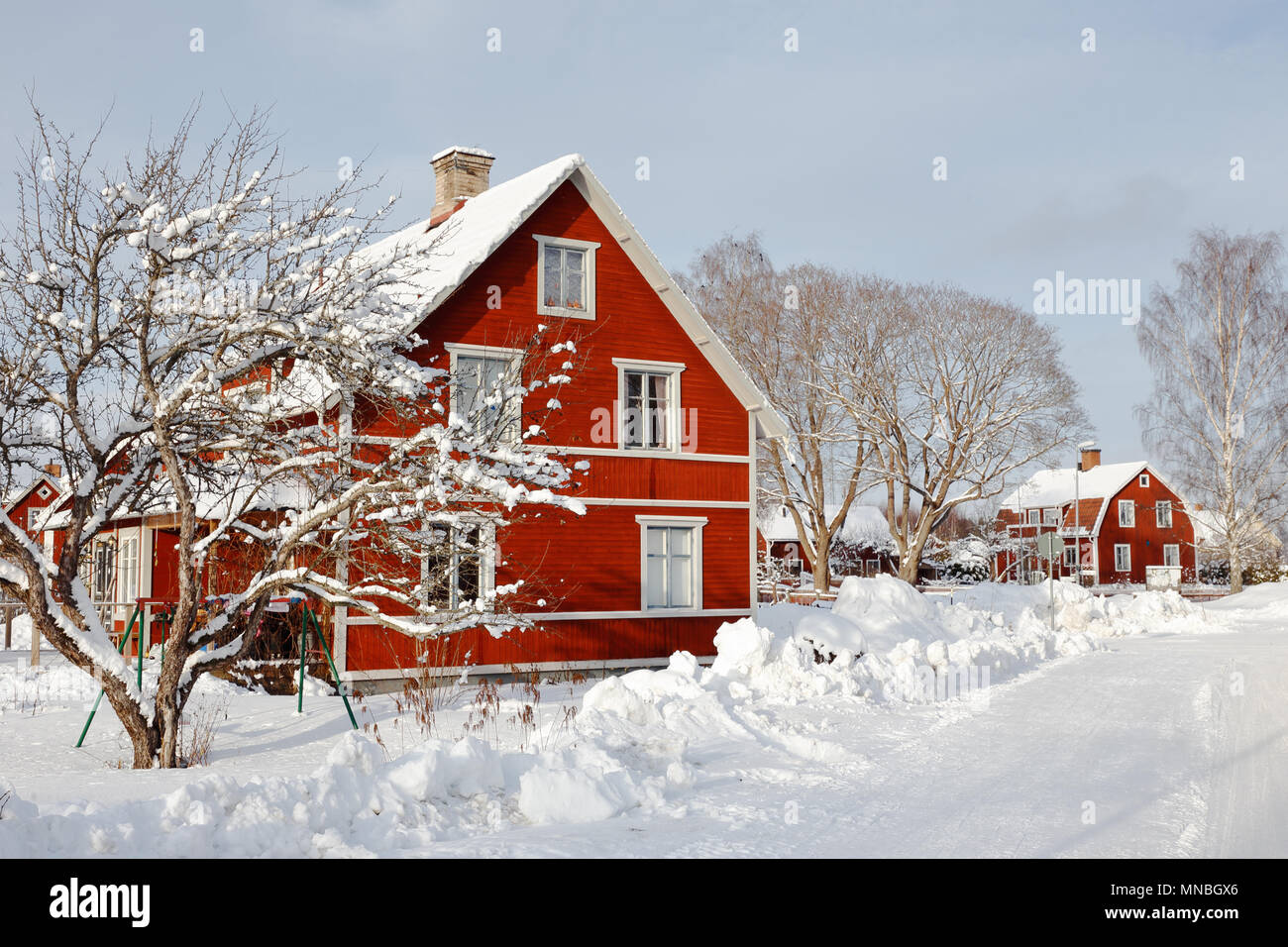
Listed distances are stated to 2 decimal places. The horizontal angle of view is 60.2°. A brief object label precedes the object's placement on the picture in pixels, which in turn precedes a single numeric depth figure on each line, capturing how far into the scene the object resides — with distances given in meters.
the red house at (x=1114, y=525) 66.00
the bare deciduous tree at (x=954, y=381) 37.91
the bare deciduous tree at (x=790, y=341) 37.84
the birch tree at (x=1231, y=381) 41.28
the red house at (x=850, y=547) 72.81
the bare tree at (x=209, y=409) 10.20
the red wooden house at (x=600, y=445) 18.95
